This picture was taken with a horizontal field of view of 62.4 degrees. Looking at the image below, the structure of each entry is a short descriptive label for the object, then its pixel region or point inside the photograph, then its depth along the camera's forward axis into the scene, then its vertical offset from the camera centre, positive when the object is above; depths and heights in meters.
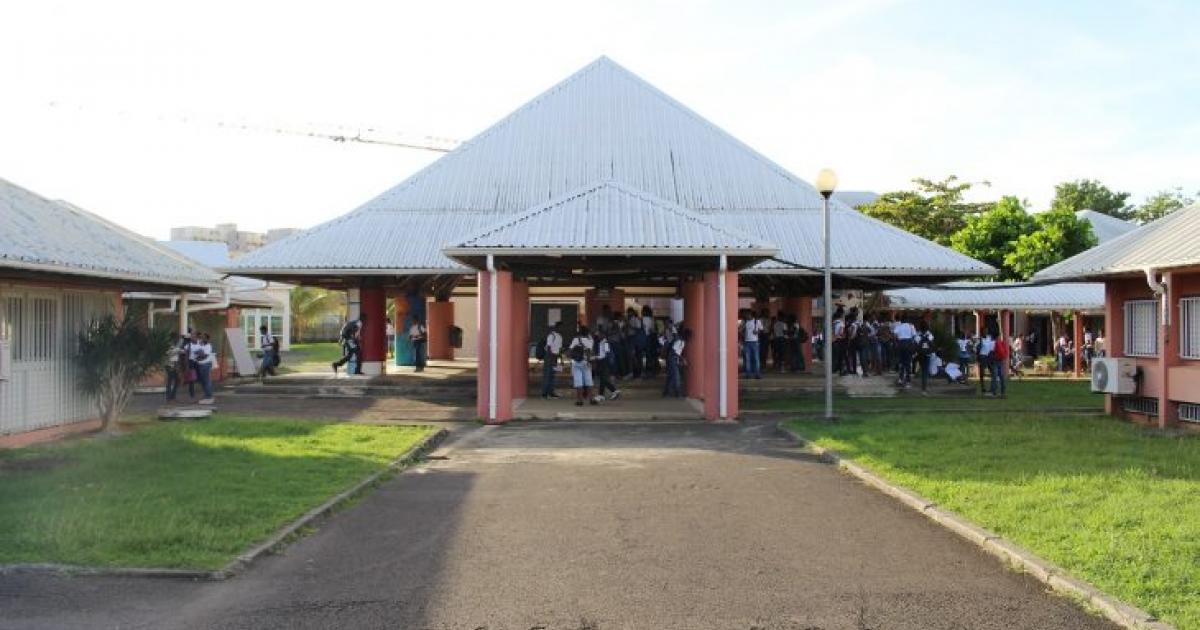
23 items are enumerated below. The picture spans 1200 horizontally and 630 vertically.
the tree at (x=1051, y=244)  35.91 +3.07
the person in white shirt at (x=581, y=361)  19.00 -0.60
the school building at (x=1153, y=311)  15.36 +0.27
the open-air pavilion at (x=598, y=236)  17.22 +1.91
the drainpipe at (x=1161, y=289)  15.30 +0.59
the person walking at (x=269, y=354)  26.06 -0.60
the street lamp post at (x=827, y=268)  16.17 +1.01
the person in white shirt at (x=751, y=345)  22.86 -0.37
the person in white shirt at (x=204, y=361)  21.06 -0.64
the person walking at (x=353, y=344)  24.41 -0.32
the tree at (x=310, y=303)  58.72 +1.70
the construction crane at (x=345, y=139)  90.12 +17.52
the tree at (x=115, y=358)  14.82 -0.39
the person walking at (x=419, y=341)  25.79 -0.27
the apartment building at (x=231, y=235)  110.88 +11.30
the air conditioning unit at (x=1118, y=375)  16.78 -0.82
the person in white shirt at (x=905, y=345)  22.56 -0.40
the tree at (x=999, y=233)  38.16 +3.67
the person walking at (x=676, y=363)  20.19 -0.70
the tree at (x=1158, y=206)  61.59 +7.68
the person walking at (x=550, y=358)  20.55 -0.58
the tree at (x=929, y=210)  45.41 +5.42
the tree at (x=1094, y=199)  60.75 +7.94
